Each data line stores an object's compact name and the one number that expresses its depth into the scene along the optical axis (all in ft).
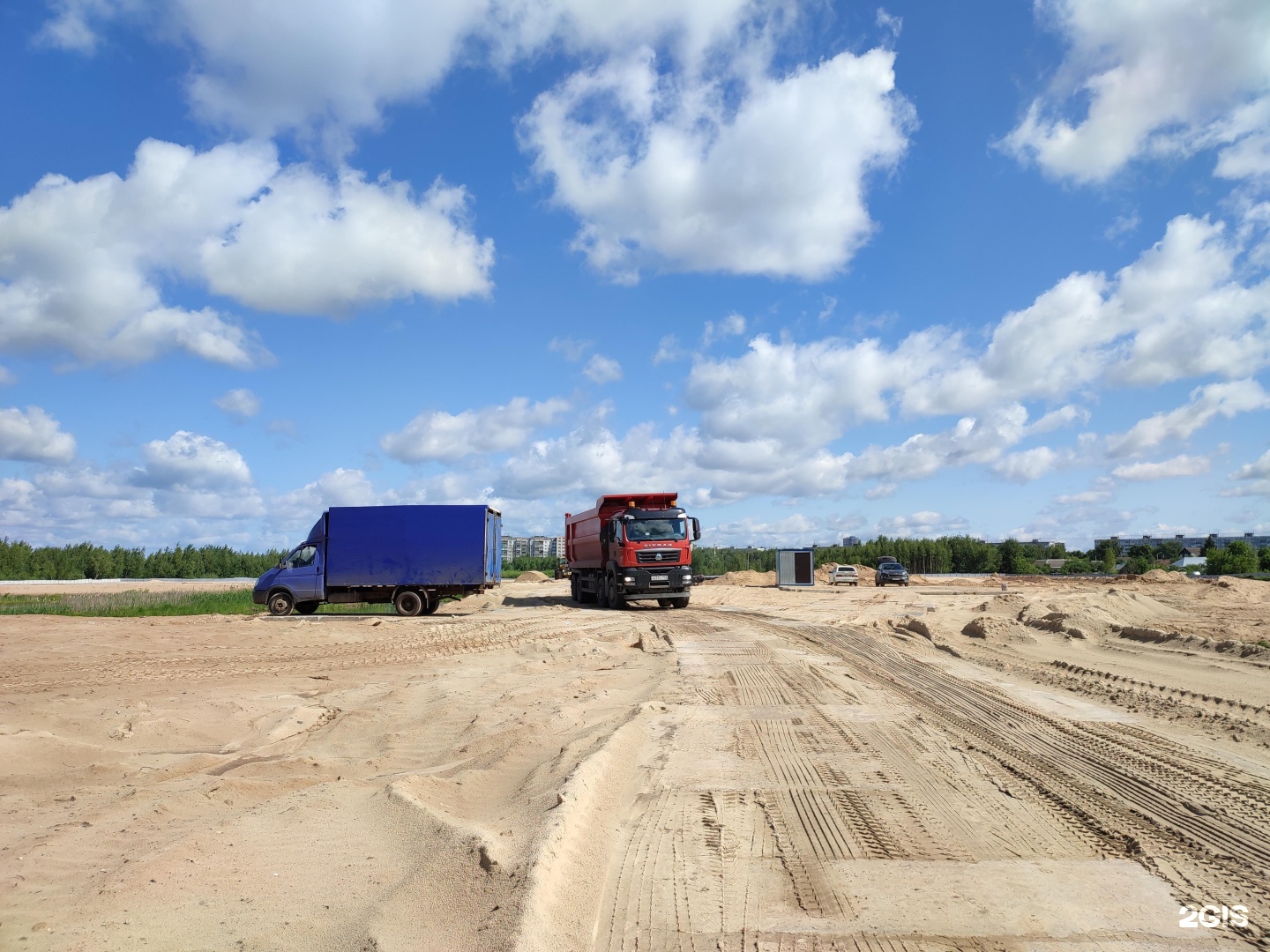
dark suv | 169.58
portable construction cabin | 158.35
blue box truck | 80.43
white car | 171.94
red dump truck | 85.30
